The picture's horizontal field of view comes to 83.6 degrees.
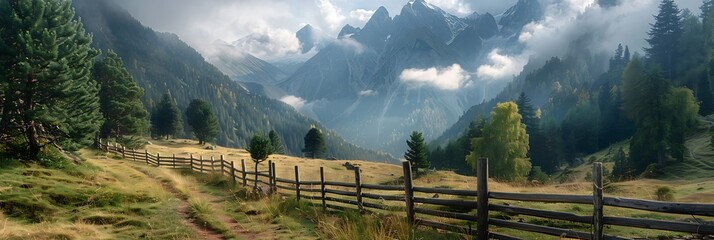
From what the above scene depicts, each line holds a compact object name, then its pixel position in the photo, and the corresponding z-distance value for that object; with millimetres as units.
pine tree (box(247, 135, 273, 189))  49875
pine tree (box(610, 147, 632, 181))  51069
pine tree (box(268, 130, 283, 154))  89862
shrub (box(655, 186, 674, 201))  15992
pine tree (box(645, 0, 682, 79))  85938
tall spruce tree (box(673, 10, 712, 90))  78206
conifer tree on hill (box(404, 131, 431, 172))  58656
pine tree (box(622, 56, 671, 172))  43906
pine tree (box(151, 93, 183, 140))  87125
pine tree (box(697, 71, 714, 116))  72188
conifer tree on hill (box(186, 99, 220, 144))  84250
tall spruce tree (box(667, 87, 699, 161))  43625
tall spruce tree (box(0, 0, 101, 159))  20078
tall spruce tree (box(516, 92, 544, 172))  72375
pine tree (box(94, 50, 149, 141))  48812
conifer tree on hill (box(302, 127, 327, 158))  93250
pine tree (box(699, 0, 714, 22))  80306
